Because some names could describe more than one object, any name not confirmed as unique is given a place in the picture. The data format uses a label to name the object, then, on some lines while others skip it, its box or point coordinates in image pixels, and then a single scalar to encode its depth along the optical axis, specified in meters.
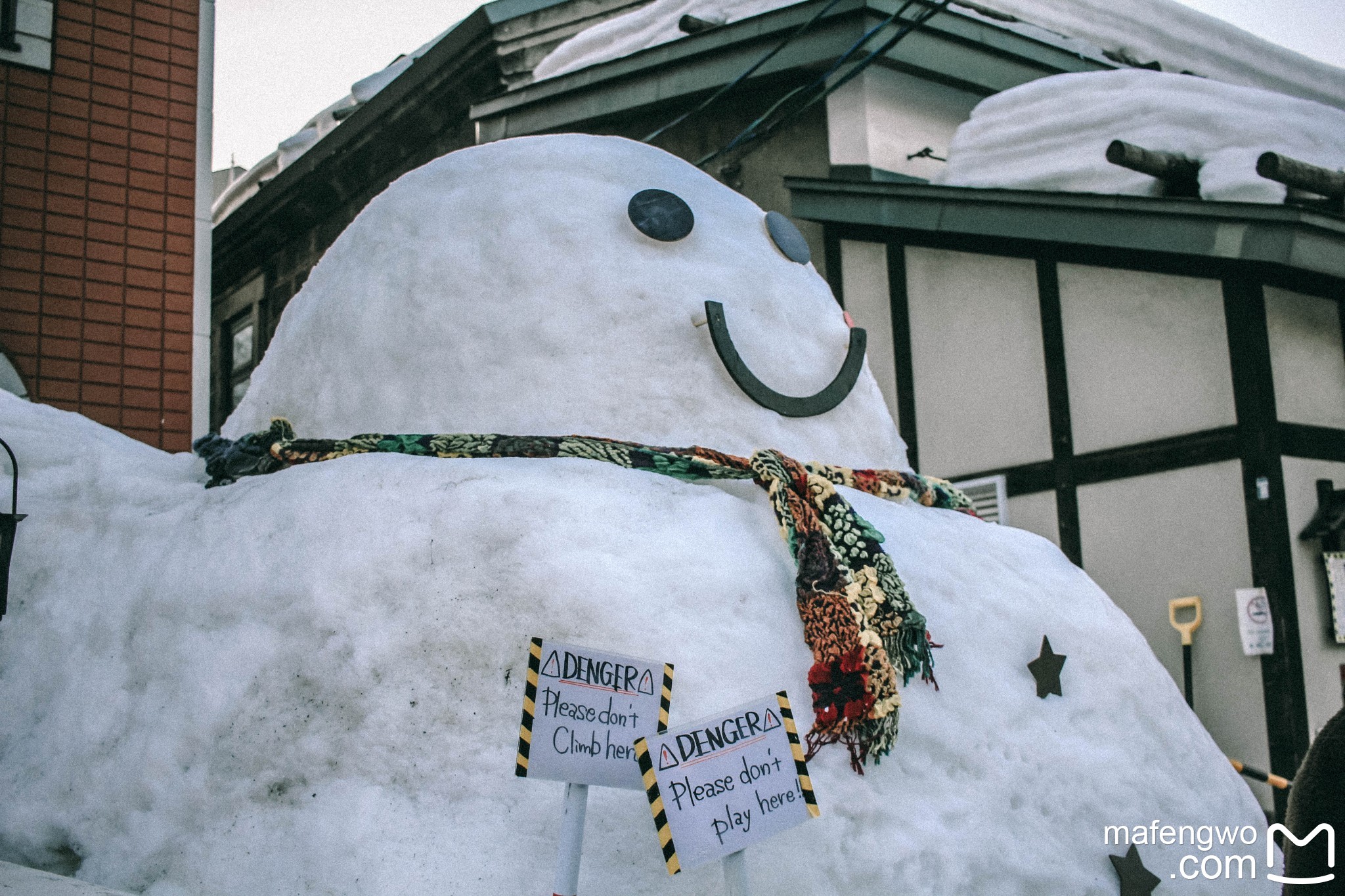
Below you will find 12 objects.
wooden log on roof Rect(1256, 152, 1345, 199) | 6.50
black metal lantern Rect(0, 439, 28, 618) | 3.15
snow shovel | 6.81
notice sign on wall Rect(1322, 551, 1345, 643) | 6.57
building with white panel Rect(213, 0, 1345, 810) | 6.67
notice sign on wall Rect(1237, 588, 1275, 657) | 6.46
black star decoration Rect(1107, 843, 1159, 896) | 3.10
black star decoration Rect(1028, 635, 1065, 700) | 3.39
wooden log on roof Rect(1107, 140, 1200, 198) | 6.96
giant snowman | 2.81
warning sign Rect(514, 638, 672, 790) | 2.59
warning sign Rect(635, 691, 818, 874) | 2.48
